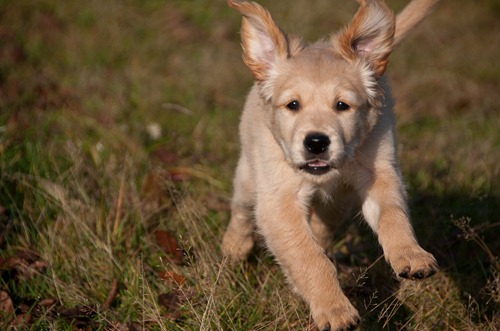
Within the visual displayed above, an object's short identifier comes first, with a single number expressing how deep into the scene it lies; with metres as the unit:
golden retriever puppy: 6.88
